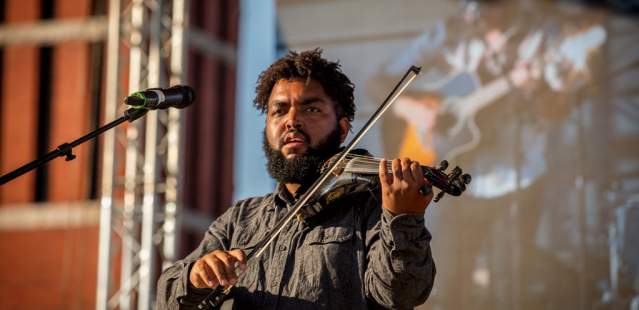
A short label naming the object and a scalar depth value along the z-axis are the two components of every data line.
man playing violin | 6.95
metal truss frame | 14.65
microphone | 7.87
